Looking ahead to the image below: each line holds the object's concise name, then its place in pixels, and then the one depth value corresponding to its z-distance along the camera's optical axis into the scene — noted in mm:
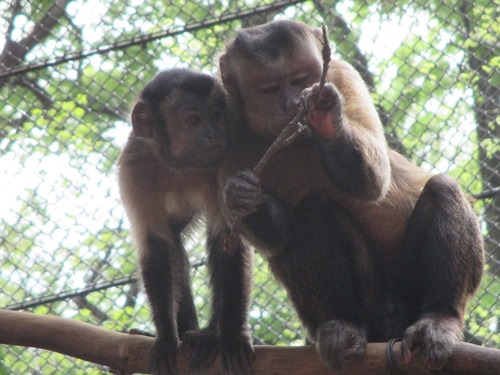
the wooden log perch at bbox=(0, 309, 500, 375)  9477
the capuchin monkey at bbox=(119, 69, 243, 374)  11156
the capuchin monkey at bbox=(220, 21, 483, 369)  9523
